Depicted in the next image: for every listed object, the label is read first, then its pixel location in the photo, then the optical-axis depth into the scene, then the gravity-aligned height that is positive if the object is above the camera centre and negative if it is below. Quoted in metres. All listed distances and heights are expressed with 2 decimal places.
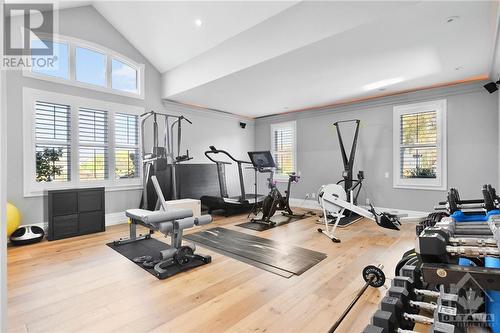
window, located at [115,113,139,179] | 5.29 +0.44
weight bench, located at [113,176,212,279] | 2.90 -0.77
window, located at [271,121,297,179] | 7.56 +0.58
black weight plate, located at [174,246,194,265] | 2.98 -1.08
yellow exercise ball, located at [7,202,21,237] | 3.63 -0.77
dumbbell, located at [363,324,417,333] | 1.14 -0.76
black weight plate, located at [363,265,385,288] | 2.43 -1.08
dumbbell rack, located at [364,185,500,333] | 0.94 -0.45
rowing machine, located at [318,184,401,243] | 3.53 -0.67
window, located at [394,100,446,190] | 5.15 +0.42
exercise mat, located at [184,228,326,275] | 3.05 -1.19
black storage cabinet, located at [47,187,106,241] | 4.09 -0.79
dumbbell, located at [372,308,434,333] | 1.21 -0.78
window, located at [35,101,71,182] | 4.31 +0.44
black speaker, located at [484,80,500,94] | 4.46 +1.40
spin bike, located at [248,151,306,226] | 5.11 -0.66
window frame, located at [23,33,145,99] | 4.40 +1.98
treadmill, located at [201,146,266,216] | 5.86 -0.88
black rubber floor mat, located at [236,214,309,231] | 4.82 -1.19
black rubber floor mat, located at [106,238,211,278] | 2.88 -1.19
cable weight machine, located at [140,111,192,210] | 4.61 +0.13
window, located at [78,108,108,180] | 4.80 +0.44
